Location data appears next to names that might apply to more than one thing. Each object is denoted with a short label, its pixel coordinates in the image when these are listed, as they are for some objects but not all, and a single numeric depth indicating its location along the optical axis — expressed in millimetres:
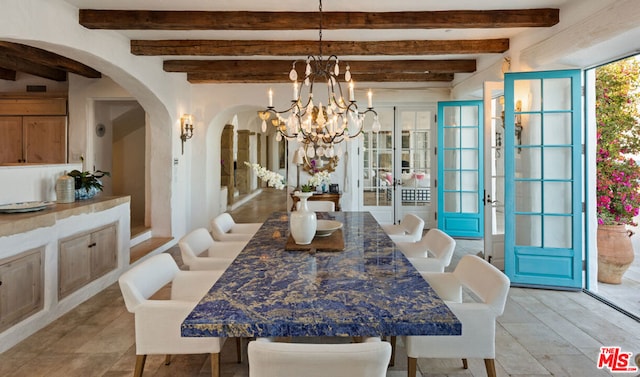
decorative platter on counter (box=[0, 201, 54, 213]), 2842
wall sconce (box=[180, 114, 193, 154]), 5871
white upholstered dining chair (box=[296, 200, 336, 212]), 4559
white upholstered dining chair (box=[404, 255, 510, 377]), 1738
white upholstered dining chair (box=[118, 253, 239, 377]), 1771
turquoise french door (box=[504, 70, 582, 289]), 3633
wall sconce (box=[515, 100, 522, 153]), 3908
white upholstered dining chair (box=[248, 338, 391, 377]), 1149
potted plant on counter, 3762
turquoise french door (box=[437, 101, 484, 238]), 6008
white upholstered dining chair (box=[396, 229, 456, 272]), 2457
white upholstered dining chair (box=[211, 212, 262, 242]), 3307
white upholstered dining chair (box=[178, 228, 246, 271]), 2514
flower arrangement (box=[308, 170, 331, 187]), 6113
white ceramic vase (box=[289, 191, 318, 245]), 2418
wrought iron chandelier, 2824
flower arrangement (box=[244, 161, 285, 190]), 3621
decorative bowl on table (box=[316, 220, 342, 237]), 2770
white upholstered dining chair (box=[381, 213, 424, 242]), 3191
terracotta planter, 3848
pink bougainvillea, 3932
